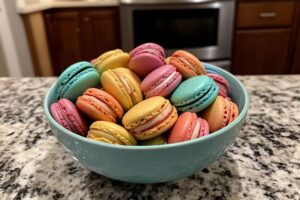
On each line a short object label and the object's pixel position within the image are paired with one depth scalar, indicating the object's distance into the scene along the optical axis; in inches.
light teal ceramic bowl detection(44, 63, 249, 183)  13.7
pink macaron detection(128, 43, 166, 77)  17.7
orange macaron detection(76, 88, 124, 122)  15.9
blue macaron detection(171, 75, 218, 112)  16.1
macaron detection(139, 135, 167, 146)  15.2
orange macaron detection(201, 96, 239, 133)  15.8
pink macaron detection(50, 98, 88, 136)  16.1
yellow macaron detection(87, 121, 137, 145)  14.7
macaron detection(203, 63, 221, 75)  20.6
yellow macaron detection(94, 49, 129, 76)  18.6
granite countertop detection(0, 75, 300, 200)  16.8
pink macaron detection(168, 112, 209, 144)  14.6
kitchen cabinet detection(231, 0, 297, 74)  73.9
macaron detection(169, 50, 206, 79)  18.2
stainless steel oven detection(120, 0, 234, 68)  71.3
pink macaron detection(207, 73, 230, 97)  18.9
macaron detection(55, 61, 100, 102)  17.5
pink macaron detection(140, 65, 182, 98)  16.8
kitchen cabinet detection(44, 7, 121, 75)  76.4
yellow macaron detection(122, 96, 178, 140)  14.8
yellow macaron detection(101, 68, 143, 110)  16.5
